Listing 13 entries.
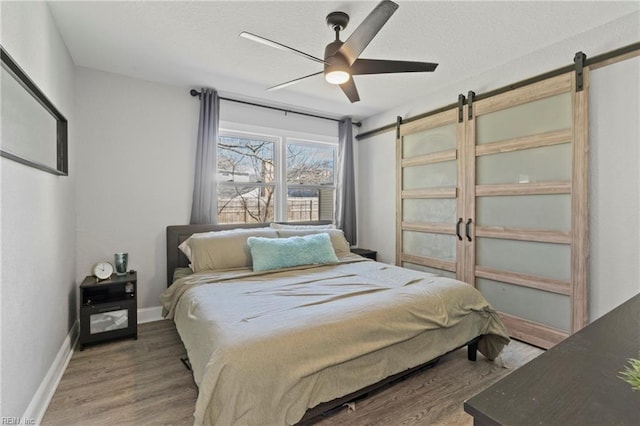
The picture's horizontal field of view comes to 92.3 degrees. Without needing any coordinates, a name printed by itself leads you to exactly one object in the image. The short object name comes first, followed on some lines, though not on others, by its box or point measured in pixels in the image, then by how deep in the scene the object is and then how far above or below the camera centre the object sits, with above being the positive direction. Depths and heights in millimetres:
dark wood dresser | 655 -427
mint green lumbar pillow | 2971 -404
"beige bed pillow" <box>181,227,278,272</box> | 3016 -396
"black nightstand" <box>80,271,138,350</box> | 2742 -905
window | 4059 +479
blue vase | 3119 -529
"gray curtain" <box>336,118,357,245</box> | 4762 +448
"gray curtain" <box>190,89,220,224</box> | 3635 +653
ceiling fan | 1844 +1104
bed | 1437 -685
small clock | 2963 -582
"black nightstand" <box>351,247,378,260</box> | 4453 -597
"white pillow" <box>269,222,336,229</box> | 3880 -190
